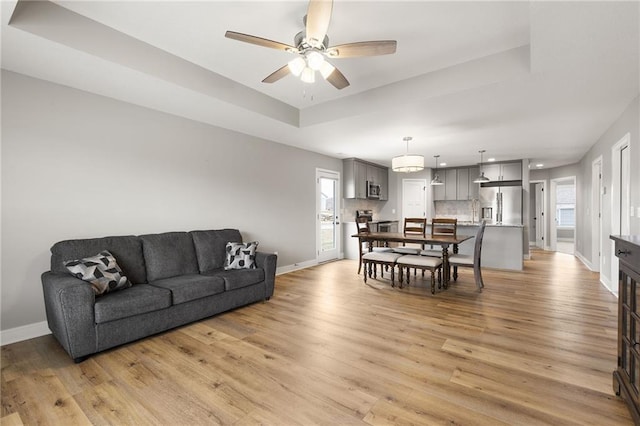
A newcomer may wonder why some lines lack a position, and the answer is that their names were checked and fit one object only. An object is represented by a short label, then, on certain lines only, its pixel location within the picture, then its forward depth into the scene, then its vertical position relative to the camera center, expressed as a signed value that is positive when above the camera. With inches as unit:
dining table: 170.4 -16.8
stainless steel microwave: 301.9 +22.2
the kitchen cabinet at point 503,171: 294.5 +42.3
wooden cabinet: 63.4 -26.6
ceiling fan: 75.0 +48.2
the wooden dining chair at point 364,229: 209.3 -12.5
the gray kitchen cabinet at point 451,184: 335.5 +31.7
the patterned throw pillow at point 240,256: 150.3 -23.2
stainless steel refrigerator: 294.8 +9.2
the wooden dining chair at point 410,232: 201.2 -14.8
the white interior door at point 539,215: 356.4 -3.8
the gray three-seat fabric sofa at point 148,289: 93.5 -30.0
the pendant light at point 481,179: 260.9 +29.0
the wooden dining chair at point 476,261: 170.1 -29.3
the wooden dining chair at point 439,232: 191.5 -14.2
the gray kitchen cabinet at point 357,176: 281.7 +35.2
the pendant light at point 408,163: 179.9 +30.0
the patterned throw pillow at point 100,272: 102.4 -21.7
